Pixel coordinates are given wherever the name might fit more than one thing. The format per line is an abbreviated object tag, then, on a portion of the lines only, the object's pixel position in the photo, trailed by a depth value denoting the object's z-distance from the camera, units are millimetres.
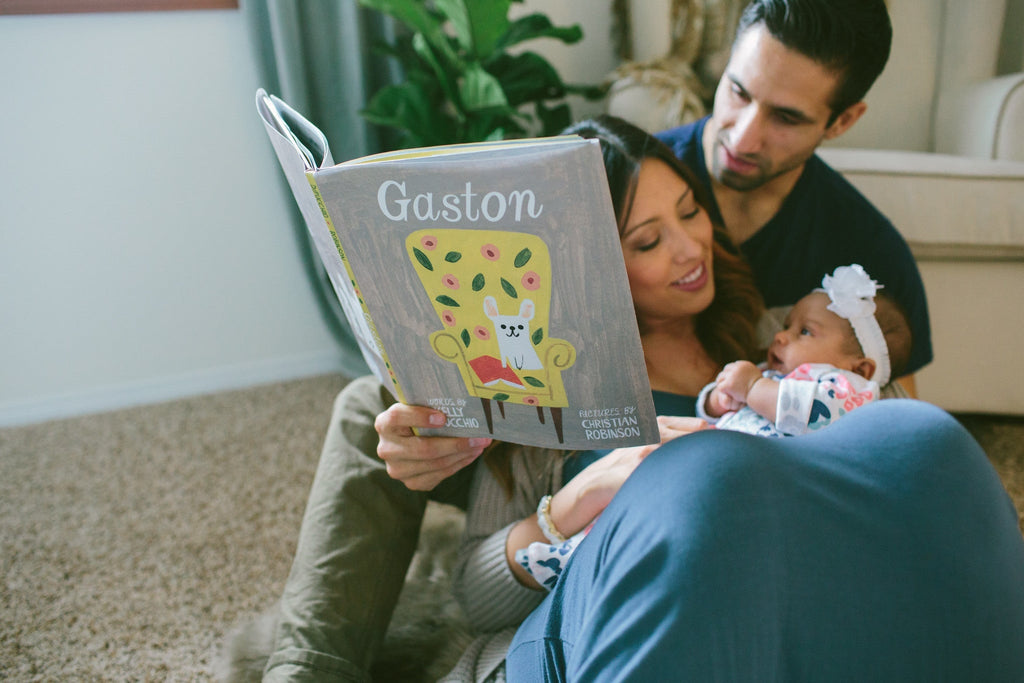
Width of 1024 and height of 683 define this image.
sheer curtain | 1593
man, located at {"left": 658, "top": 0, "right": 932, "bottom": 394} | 953
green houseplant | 1428
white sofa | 1315
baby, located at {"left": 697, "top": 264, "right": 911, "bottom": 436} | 828
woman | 462
